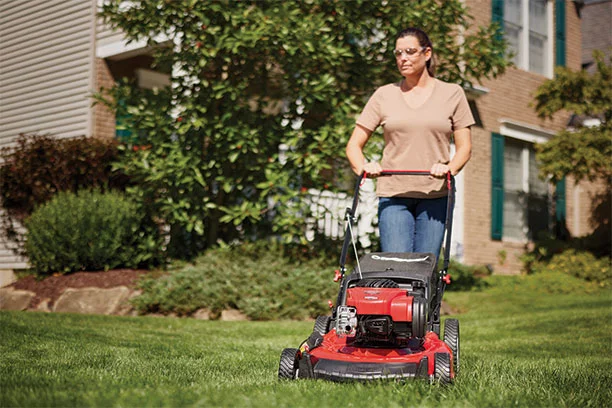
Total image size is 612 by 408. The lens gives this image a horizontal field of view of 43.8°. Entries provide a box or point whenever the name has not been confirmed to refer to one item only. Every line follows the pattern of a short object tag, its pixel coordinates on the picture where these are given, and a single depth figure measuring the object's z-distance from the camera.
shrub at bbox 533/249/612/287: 12.13
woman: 4.36
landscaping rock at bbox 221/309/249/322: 8.15
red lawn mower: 3.44
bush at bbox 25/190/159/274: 9.24
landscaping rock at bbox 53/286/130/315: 8.55
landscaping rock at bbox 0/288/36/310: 9.27
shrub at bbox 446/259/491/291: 10.92
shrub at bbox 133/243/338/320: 8.07
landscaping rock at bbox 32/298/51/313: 8.98
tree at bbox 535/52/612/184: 12.10
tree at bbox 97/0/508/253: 8.38
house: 12.95
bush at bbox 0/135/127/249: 10.34
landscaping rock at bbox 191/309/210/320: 8.20
